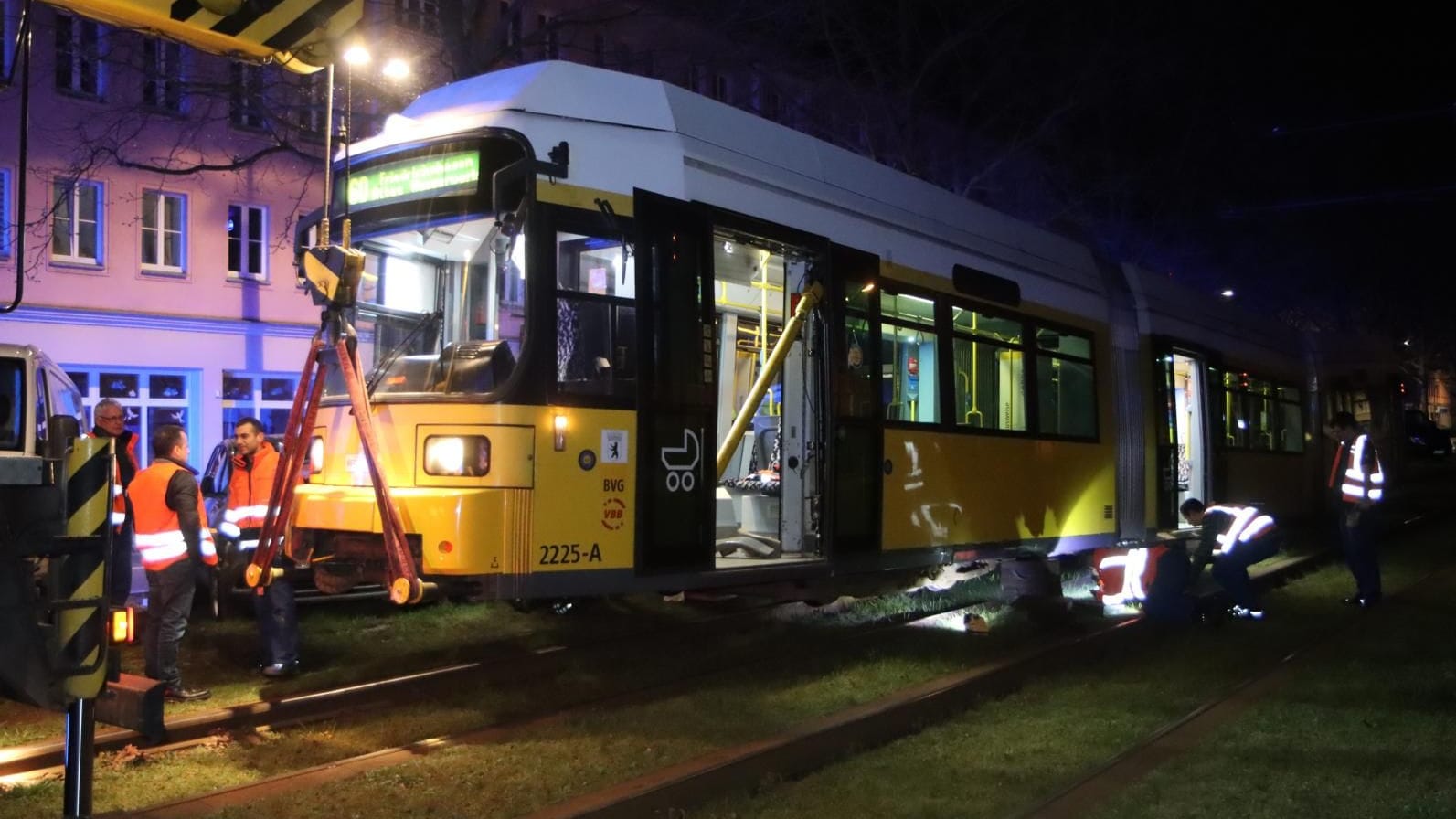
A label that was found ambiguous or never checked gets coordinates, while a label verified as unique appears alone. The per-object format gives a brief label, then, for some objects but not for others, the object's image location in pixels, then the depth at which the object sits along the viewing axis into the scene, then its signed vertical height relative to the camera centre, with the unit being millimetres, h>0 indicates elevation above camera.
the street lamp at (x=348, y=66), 5669 +1856
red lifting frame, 6355 -90
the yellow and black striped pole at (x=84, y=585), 4395 -463
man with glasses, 9305 +128
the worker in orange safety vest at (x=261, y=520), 7953 -424
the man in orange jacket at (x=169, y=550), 7242 -561
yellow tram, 6688 +648
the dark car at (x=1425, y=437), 39062 +192
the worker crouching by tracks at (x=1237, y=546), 10367 -877
